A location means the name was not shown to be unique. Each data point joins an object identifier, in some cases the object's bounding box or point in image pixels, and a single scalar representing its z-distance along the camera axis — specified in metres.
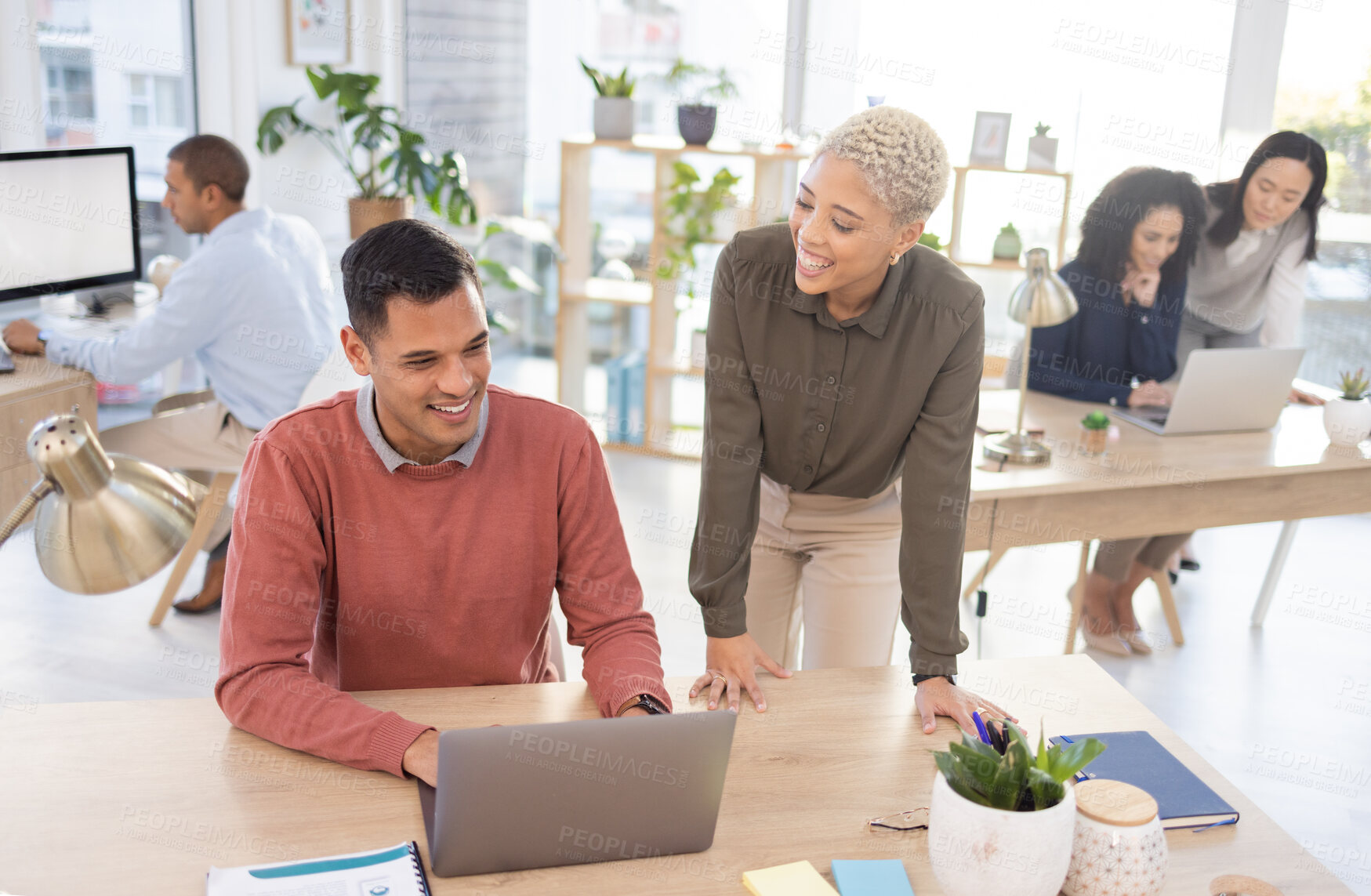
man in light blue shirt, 3.12
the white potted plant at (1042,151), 4.27
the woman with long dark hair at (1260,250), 3.33
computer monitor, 3.27
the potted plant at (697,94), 4.50
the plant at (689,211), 4.56
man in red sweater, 1.40
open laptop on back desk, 2.85
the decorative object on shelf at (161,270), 3.86
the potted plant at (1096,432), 2.82
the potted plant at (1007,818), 1.11
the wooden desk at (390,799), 1.19
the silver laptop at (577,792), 1.11
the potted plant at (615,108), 4.61
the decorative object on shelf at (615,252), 5.14
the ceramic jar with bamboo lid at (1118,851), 1.16
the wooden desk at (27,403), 2.88
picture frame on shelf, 4.28
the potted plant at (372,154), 4.18
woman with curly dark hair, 3.16
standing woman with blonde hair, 1.58
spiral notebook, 1.14
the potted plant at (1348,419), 2.96
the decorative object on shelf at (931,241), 3.63
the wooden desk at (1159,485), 2.61
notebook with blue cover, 1.33
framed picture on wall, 4.39
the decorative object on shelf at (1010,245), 4.43
